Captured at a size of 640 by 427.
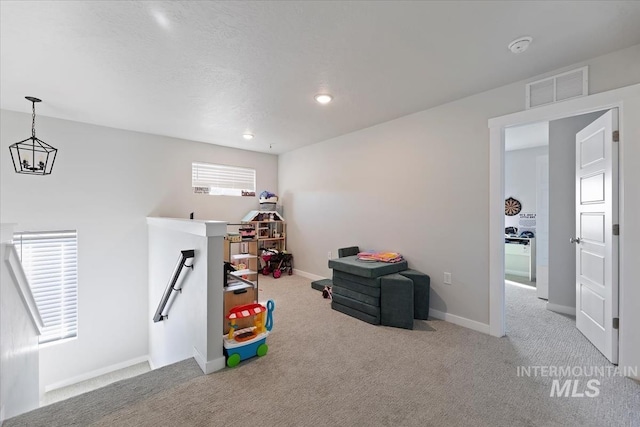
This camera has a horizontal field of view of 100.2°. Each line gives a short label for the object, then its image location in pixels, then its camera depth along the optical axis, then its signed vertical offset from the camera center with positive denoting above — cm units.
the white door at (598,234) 221 -17
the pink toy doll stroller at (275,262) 526 -95
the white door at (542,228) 398 -21
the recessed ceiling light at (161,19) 172 +129
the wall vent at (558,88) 227 +114
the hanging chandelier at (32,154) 333 +75
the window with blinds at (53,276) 358 -87
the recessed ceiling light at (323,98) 292 +130
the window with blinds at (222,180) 491 +66
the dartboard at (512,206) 594 +21
